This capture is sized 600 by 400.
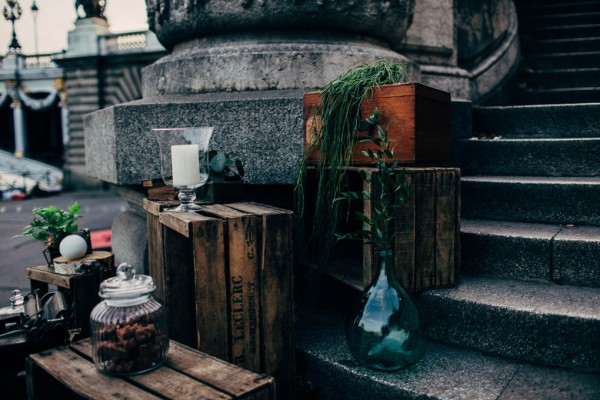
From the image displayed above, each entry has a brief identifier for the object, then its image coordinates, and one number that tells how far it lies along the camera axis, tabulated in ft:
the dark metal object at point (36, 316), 7.57
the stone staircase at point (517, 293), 6.64
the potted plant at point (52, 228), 9.35
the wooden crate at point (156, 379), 5.08
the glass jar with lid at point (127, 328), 5.56
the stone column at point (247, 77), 9.79
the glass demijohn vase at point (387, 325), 6.60
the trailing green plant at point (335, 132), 8.00
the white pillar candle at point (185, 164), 7.39
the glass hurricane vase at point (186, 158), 7.40
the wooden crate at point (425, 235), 7.53
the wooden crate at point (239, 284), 6.66
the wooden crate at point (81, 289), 8.20
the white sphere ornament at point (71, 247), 8.86
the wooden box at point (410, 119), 7.52
